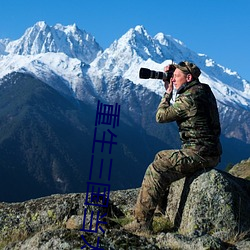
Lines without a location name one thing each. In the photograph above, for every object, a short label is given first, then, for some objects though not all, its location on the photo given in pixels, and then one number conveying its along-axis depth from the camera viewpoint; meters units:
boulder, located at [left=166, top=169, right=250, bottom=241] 9.52
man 10.34
